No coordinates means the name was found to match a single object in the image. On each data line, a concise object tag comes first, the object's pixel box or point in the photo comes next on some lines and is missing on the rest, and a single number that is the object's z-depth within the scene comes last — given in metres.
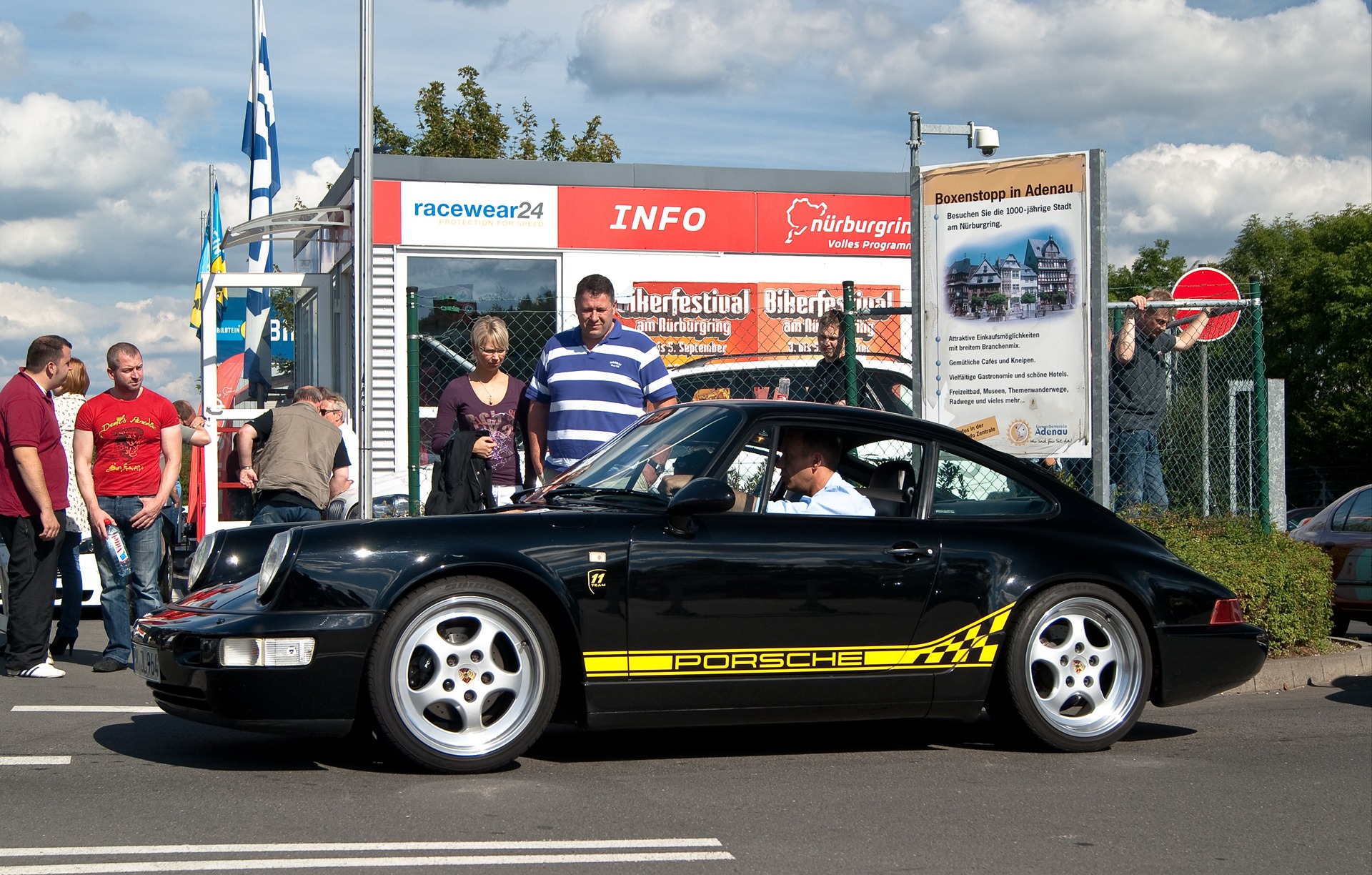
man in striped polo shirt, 7.87
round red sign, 12.62
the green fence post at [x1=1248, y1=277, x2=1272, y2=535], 9.88
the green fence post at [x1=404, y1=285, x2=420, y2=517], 10.01
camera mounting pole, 9.55
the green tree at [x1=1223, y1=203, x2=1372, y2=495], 46.38
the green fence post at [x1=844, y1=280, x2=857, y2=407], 9.80
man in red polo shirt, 7.81
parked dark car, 11.10
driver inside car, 5.86
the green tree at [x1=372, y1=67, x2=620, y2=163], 36.31
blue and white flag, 19.20
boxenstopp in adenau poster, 9.08
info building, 17.89
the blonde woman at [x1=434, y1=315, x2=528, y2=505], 8.61
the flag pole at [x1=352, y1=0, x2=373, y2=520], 10.57
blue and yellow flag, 23.55
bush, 8.27
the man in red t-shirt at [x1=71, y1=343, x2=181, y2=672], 8.26
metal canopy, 14.41
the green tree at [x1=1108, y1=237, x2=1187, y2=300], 61.75
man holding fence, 10.04
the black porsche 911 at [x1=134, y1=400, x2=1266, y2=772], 5.07
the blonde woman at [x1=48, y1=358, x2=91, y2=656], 8.41
